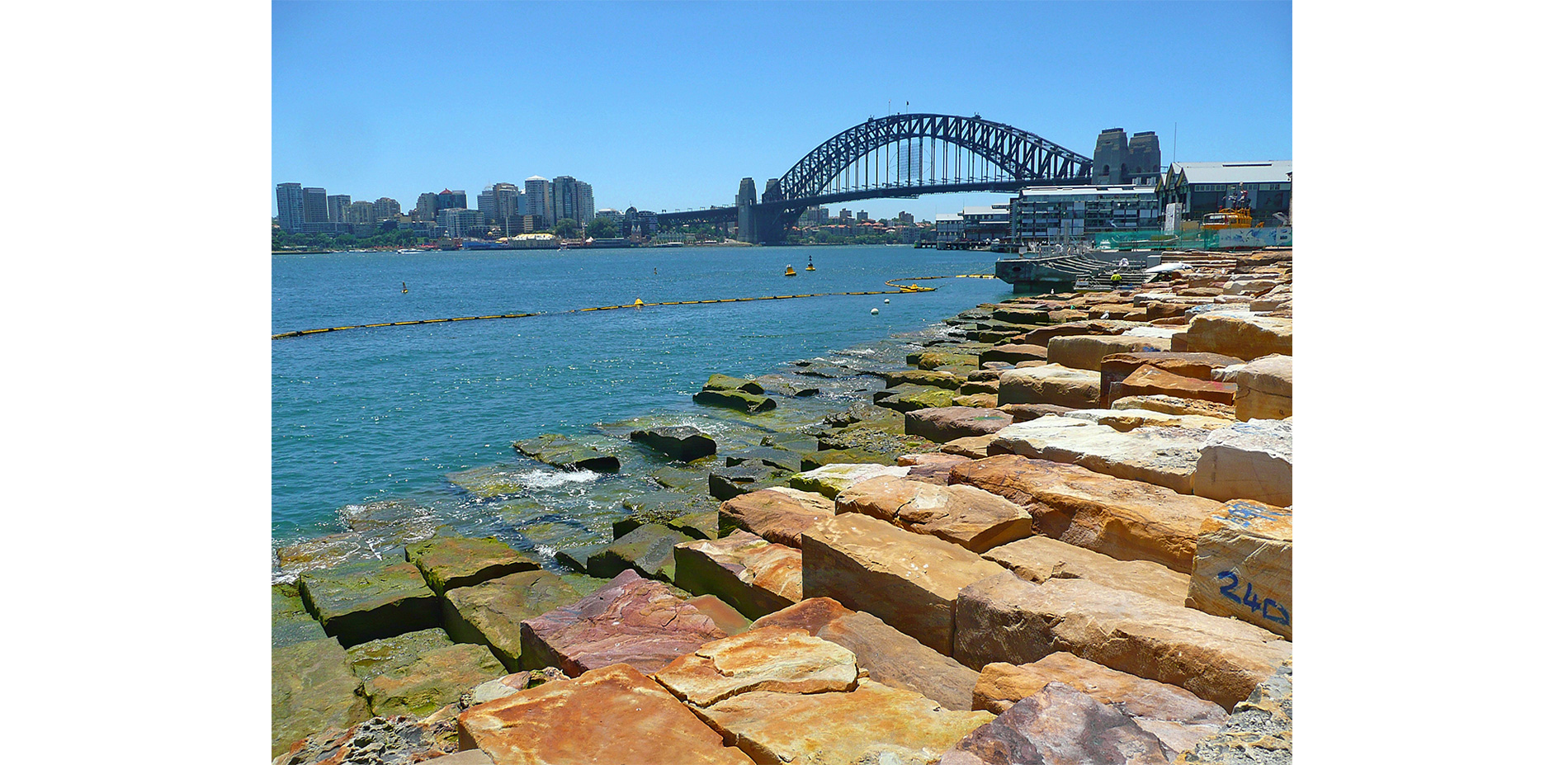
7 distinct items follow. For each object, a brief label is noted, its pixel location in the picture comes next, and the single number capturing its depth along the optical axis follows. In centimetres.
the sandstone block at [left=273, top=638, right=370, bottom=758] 373
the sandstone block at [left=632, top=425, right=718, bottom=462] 922
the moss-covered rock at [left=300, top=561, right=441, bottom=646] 479
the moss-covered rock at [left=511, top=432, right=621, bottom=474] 899
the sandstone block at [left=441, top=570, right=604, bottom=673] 451
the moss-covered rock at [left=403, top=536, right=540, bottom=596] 523
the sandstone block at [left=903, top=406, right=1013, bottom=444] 655
